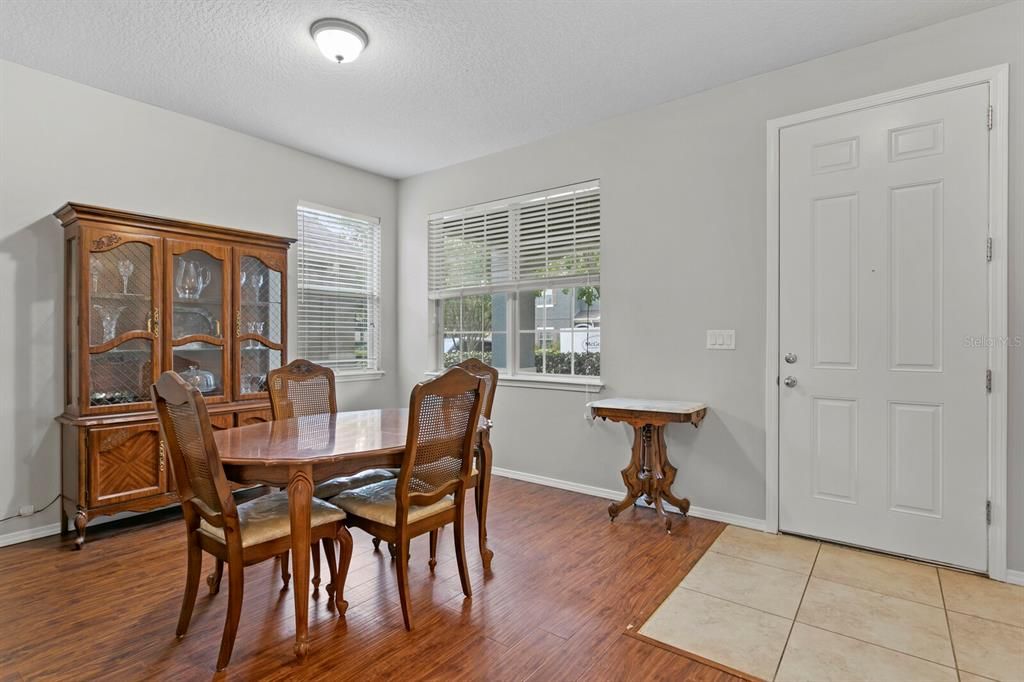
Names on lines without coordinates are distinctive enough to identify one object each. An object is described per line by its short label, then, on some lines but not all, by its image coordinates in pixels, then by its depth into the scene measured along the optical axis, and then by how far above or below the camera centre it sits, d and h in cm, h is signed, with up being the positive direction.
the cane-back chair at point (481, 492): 265 -77
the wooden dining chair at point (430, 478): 207 -57
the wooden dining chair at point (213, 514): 181 -67
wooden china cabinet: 304 +0
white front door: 265 +6
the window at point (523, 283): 410 +47
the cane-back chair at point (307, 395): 278 -32
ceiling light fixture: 268 +153
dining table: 190 -43
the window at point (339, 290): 465 +45
